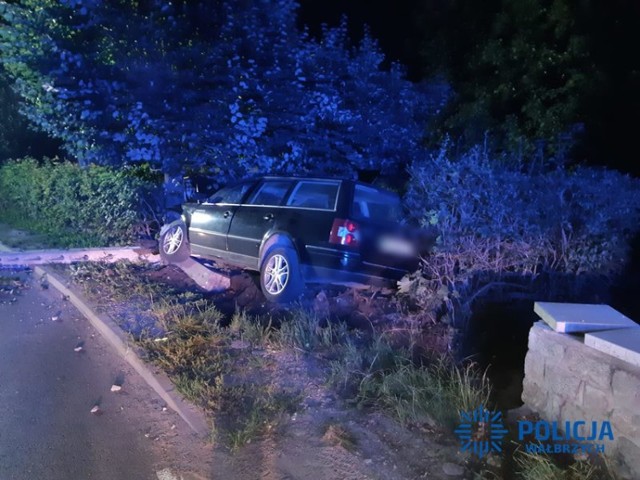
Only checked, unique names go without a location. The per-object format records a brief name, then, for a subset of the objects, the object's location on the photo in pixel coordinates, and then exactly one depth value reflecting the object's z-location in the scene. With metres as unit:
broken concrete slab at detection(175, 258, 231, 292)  8.30
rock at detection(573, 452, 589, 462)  3.57
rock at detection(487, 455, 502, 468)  3.64
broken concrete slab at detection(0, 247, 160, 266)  9.95
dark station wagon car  7.07
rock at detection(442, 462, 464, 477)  3.54
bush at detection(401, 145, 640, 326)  6.44
